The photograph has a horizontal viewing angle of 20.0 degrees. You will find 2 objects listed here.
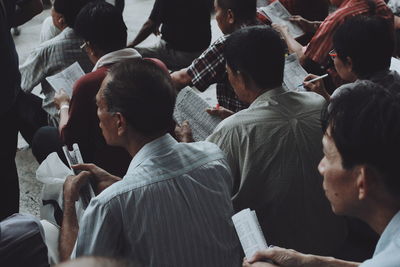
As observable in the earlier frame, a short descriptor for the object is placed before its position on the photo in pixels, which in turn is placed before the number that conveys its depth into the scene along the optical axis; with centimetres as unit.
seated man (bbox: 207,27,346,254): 295
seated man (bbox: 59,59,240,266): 259
